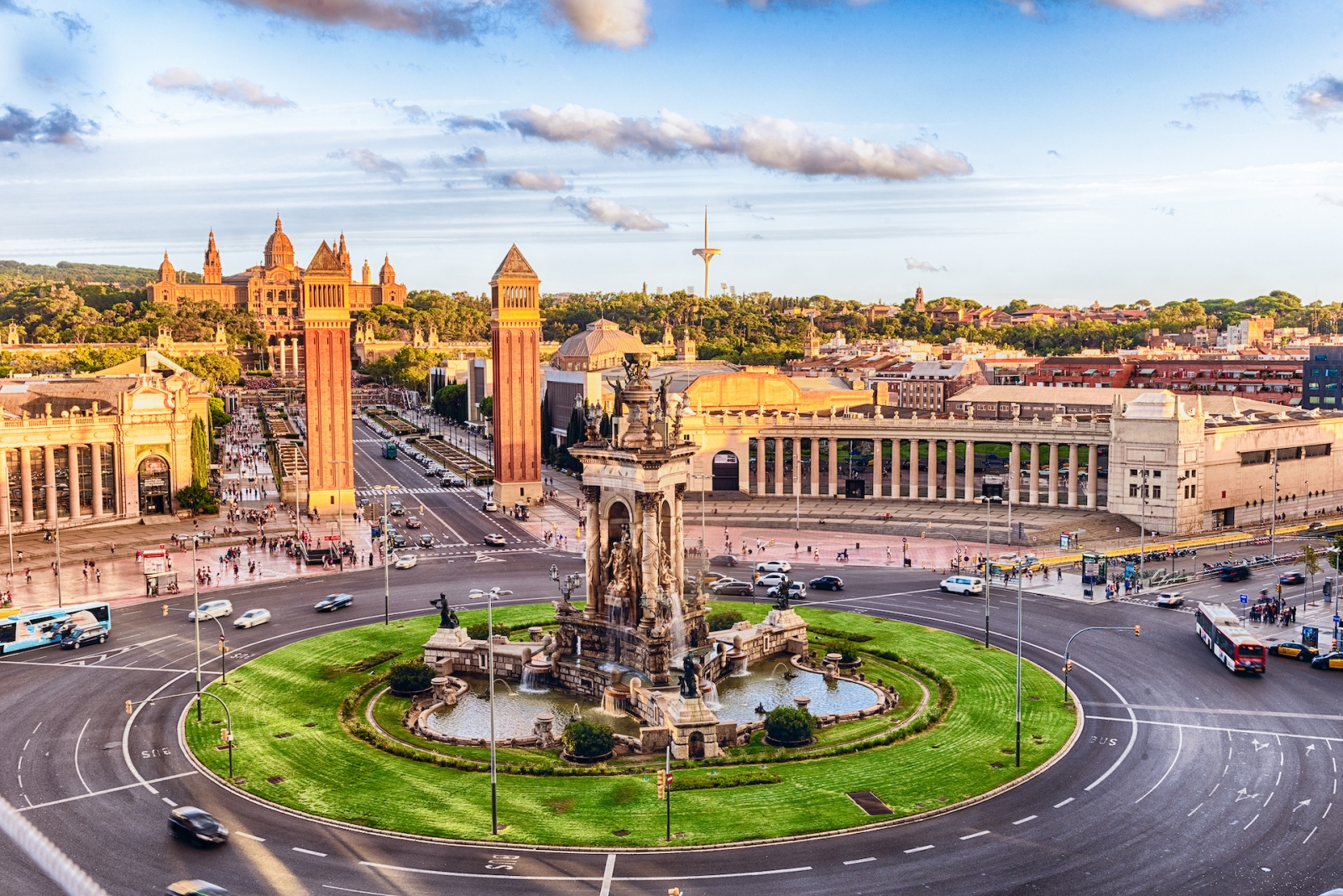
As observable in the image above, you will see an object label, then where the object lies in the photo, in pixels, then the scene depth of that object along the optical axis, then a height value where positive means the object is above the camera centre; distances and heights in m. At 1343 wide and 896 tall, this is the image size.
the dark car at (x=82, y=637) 66.81 -15.99
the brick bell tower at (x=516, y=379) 126.06 -2.03
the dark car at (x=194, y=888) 33.22 -15.20
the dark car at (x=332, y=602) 76.31 -15.99
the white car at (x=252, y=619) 71.94 -16.06
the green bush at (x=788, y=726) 49.94 -15.80
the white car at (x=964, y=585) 80.25 -15.71
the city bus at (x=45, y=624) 65.88 -15.23
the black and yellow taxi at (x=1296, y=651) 62.43 -15.87
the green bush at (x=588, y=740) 48.34 -15.88
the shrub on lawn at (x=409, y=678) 58.25 -15.93
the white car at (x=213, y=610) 74.12 -15.89
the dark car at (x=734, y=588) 82.50 -16.29
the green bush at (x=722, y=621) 68.52 -15.45
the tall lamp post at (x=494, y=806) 40.88 -15.87
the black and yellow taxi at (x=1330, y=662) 60.38 -15.88
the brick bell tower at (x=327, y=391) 120.56 -3.06
